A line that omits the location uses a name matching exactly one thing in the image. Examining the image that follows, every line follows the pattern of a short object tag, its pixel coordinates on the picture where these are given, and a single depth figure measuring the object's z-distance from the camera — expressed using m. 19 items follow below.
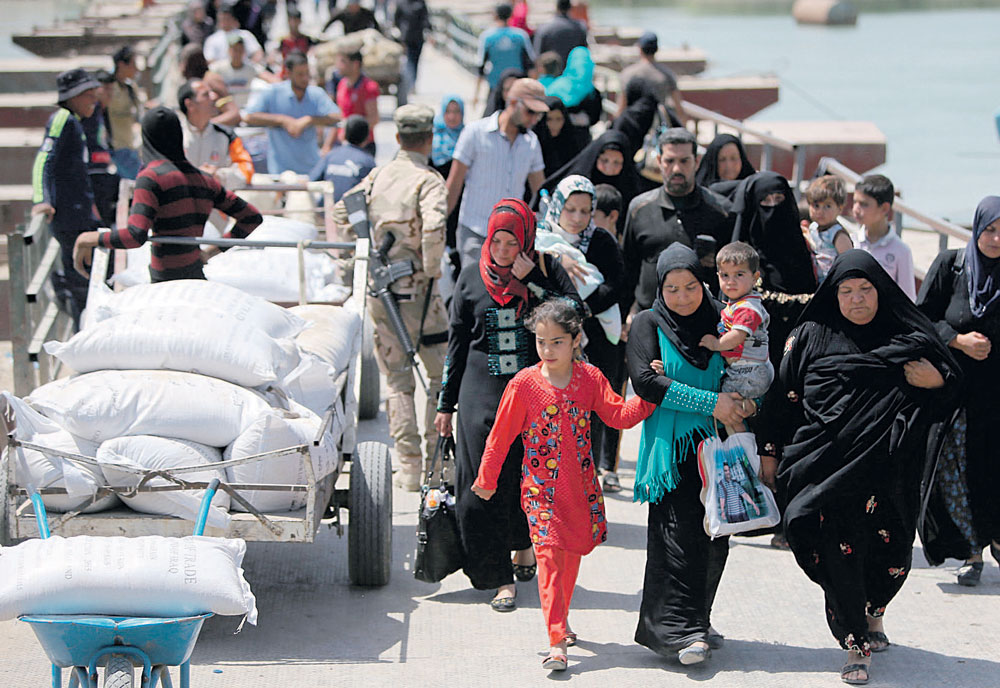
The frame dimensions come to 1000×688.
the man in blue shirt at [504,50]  25.89
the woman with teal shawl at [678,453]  9.20
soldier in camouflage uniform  13.04
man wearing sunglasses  14.87
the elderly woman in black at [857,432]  9.15
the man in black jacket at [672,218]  12.67
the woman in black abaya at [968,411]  10.52
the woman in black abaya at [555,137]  17.62
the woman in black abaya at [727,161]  14.81
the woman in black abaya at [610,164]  14.85
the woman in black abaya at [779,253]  12.09
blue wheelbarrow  6.56
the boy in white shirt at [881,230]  11.91
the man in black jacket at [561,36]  25.30
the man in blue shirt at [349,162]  17.27
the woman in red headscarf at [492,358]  10.26
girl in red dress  9.46
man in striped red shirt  11.41
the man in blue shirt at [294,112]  21.17
